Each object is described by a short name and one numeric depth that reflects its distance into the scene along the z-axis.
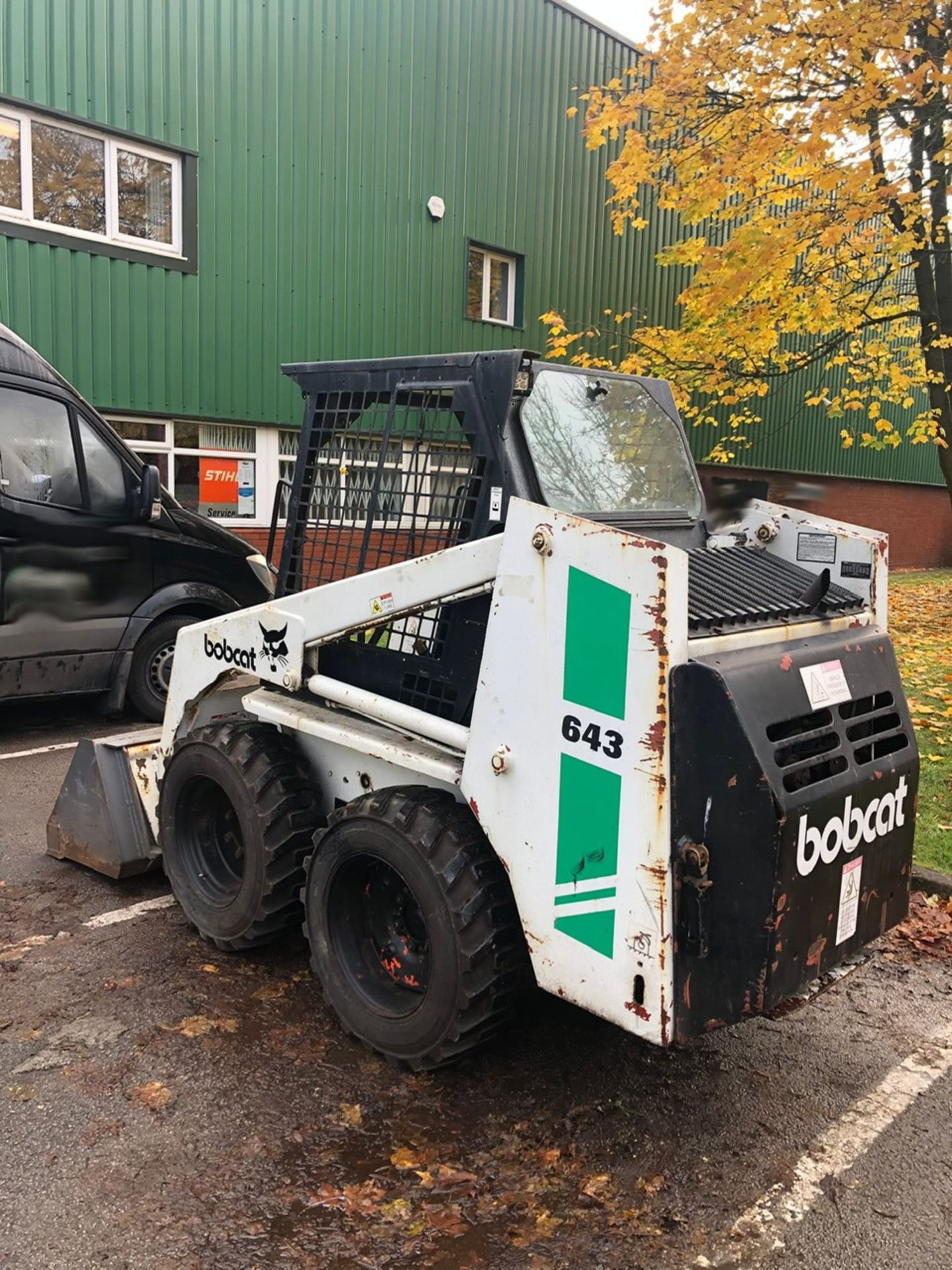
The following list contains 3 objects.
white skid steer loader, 2.60
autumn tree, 7.73
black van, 6.84
